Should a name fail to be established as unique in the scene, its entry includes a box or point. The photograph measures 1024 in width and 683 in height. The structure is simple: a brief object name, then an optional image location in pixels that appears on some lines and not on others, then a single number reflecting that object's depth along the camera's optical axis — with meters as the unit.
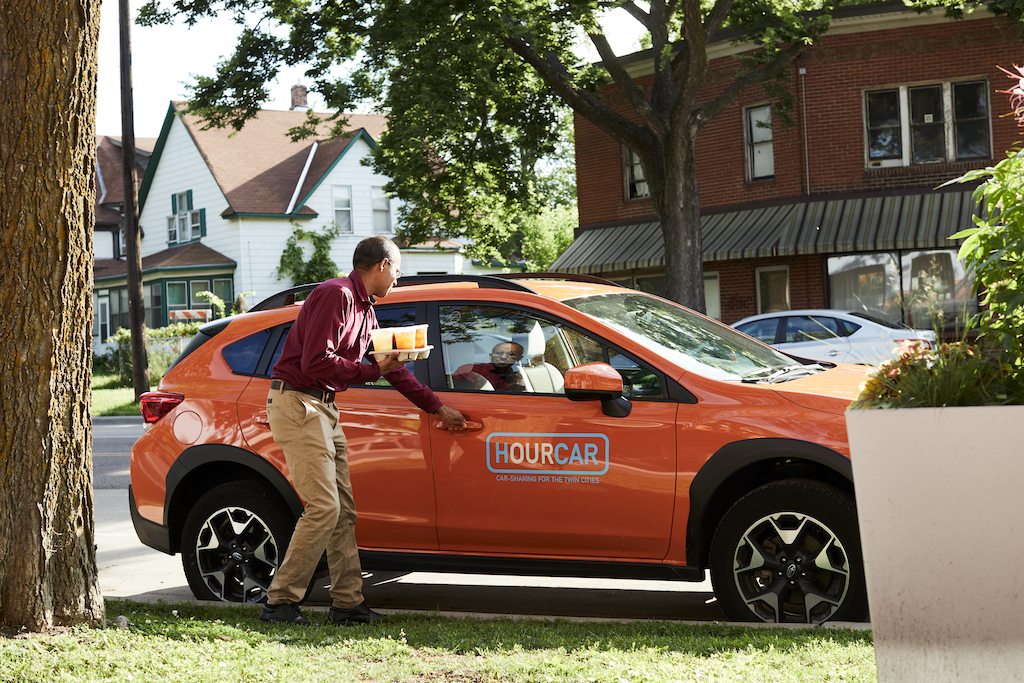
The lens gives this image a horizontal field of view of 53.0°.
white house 35.88
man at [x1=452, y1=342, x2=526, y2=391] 5.57
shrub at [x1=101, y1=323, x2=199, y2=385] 27.69
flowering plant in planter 3.06
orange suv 4.91
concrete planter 2.98
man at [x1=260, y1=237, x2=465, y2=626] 5.10
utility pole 21.58
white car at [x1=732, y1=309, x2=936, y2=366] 14.00
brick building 20.42
